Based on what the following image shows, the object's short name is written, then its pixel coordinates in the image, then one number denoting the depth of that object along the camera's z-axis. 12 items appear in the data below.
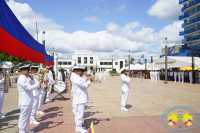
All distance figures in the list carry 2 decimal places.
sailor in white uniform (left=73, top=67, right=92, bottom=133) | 4.67
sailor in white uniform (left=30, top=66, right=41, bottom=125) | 5.46
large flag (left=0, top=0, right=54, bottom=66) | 4.21
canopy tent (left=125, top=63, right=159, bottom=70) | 33.94
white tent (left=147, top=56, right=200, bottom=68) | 21.61
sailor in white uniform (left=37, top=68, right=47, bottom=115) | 6.61
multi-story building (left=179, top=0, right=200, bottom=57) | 39.12
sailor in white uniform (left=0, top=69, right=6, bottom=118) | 6.14
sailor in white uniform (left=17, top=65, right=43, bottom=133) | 4.35
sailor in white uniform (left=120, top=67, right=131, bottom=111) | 6.82
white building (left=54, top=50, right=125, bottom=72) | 81.69
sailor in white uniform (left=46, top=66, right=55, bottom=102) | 8.57
